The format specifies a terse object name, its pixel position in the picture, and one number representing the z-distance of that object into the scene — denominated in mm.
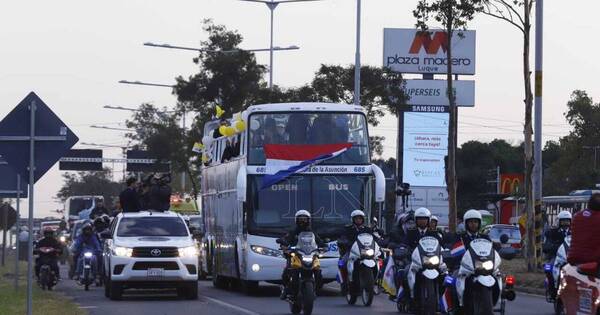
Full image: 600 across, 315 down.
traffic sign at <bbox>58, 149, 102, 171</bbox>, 97625
